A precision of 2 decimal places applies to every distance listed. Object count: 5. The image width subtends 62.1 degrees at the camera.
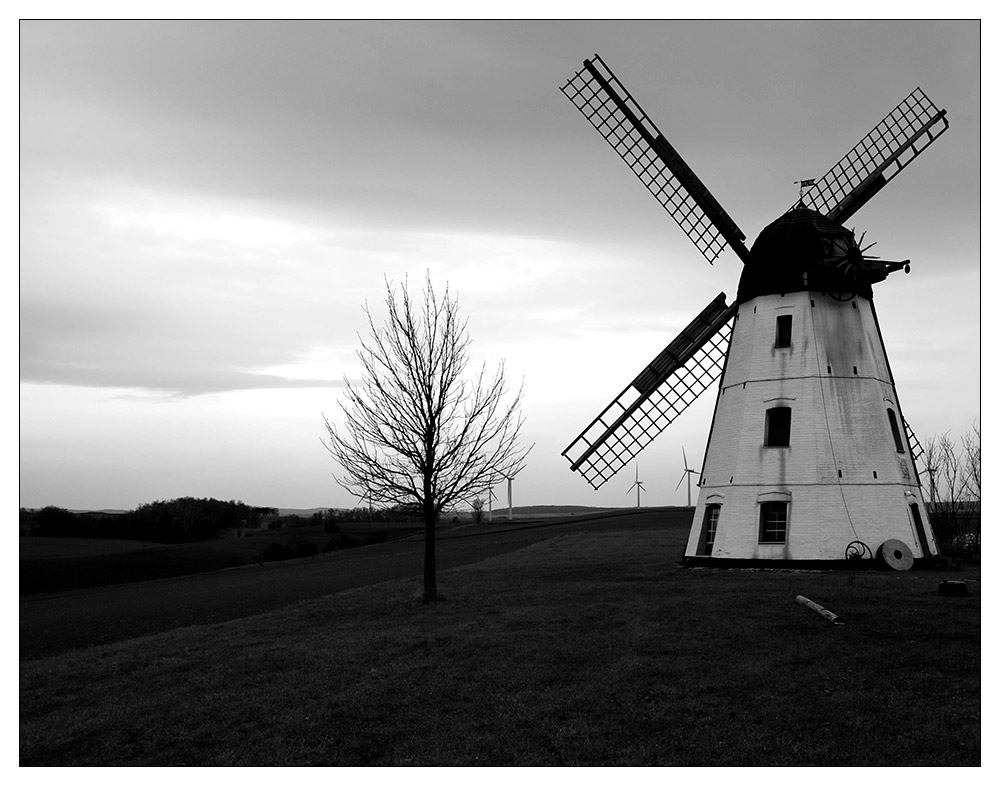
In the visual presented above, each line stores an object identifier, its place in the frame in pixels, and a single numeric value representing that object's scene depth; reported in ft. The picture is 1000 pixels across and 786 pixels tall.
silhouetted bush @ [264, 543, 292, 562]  216.25
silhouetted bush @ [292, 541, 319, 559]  229.04
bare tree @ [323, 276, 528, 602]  82.99
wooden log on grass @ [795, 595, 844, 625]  60.75
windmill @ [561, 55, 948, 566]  91.71
